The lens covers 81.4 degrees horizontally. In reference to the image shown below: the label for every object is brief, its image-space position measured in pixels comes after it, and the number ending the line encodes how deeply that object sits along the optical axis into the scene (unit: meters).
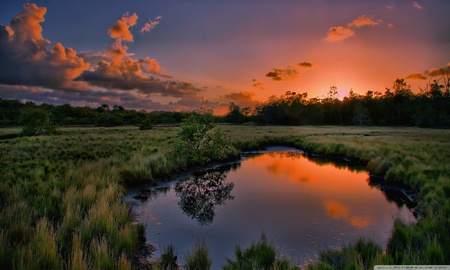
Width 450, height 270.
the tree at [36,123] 43.84
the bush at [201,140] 20.23
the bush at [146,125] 65.19
